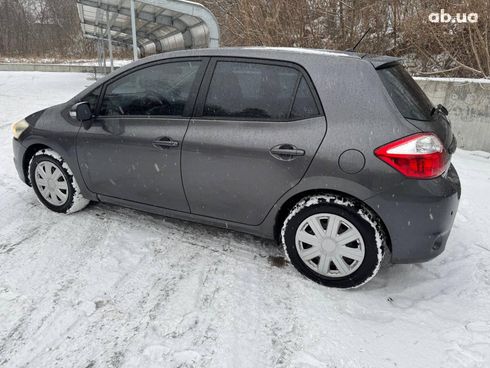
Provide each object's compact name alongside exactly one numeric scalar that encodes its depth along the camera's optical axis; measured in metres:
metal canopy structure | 8.08
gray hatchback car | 2.54
